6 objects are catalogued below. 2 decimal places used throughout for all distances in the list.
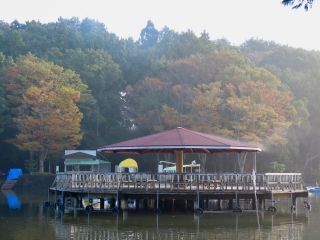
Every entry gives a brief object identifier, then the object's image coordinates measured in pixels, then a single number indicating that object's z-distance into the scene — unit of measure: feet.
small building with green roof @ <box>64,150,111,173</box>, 155.12
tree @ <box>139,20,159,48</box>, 325.03
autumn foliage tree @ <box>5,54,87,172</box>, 157.99
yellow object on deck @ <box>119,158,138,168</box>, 150.61
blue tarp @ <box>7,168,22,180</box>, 164.27
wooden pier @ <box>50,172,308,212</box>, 86.58
